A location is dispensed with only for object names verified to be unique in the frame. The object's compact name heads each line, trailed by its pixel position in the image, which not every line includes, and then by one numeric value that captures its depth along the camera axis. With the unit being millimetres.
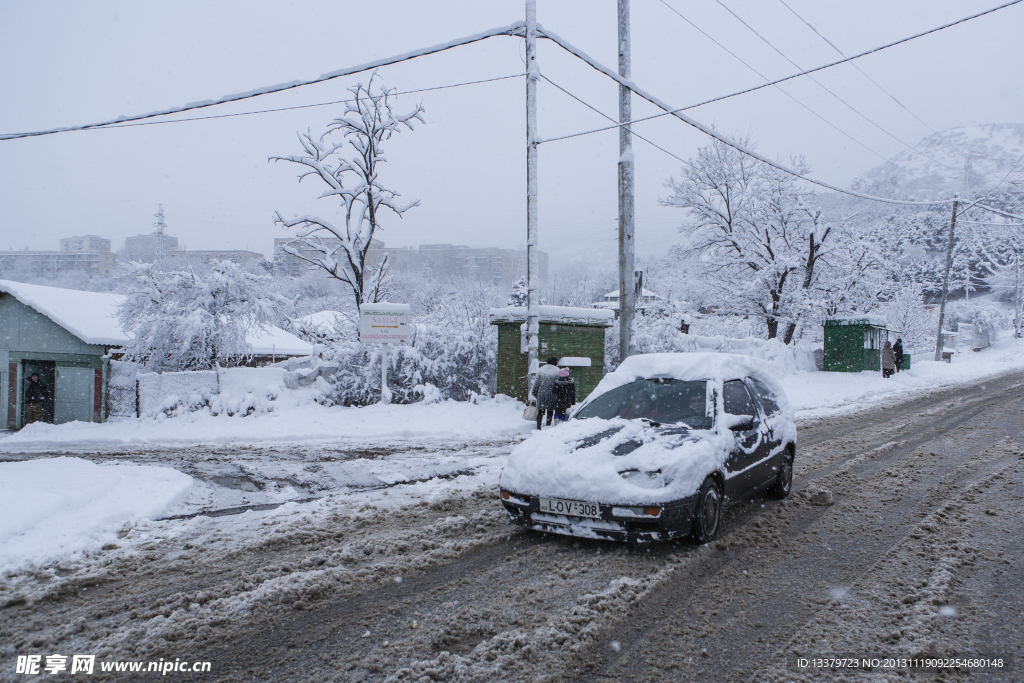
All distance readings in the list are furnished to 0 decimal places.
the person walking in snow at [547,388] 11398
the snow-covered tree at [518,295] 42688
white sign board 14164
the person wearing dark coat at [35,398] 19156
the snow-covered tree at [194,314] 15102
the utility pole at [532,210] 11703
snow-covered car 4539
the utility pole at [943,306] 31686
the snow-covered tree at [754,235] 26562
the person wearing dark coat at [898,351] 26041
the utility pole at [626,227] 11211
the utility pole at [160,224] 51019
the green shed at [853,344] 24906
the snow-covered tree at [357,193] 25578
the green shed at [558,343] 14250
